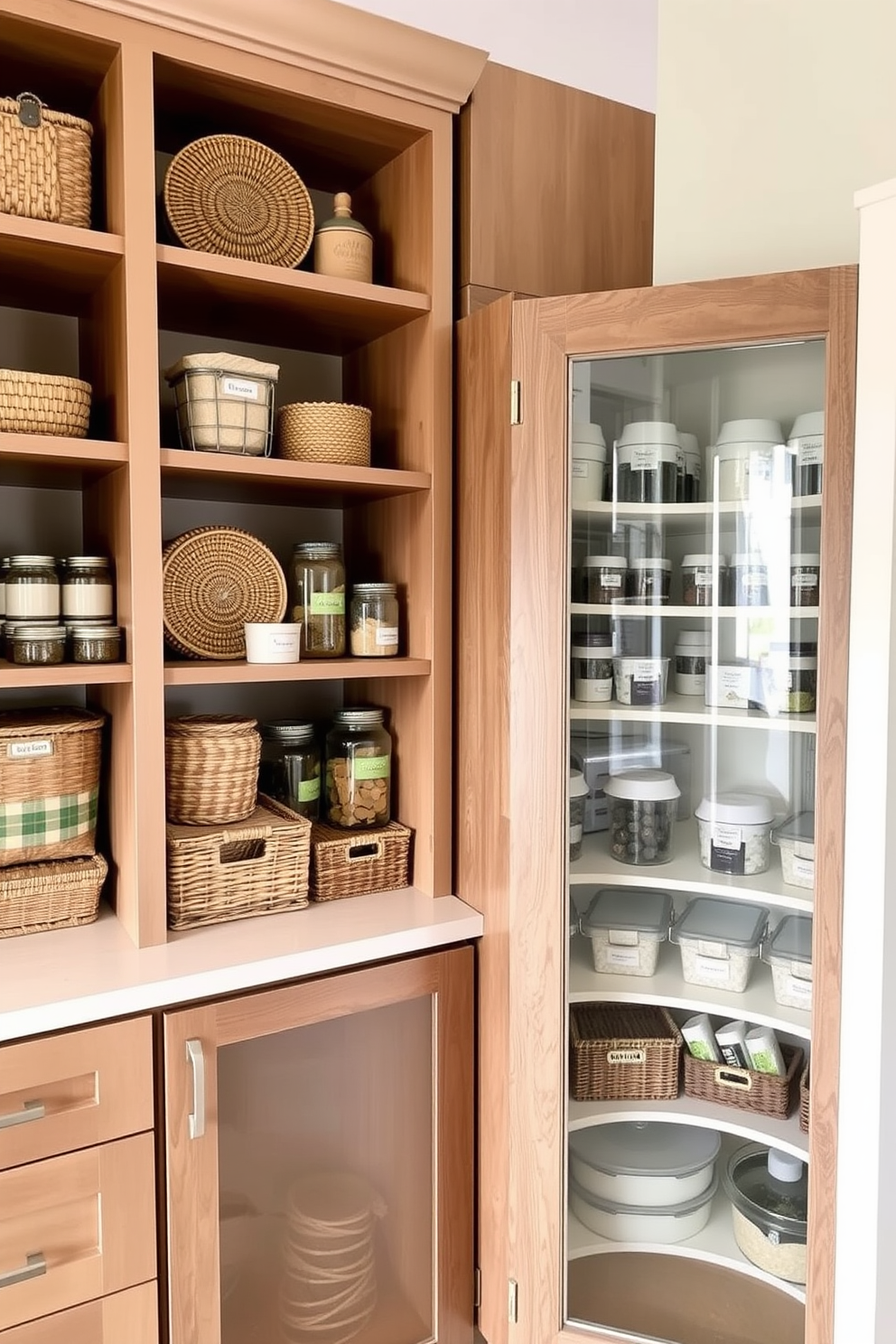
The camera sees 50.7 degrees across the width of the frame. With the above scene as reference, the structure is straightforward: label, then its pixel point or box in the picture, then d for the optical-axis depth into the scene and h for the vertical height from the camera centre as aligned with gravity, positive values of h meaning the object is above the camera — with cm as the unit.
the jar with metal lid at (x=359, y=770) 176 -29
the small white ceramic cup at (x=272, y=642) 154 -4
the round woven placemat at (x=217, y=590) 155 +4
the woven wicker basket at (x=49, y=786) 145 -27
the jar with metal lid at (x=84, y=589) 147 +4
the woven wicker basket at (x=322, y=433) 161 +31
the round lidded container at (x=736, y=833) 151 -35
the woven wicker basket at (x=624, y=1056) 161 -76
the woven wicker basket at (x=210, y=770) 157 -26
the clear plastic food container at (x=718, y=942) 156 -55
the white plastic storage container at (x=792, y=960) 142 -54
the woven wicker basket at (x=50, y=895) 146 -44
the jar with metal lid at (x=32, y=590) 145 +4
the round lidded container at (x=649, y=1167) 163 -96
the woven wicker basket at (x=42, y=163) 134 +66
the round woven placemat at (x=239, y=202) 149 +67
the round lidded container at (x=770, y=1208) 149 -97
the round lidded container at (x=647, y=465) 150 +24
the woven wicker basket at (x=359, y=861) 167 -44
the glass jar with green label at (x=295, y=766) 178 -28
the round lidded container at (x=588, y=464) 149 +24
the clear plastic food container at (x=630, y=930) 161 -54
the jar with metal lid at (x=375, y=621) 168 -1
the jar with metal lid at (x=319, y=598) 167 +3
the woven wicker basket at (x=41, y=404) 137 +31
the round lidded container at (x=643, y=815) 158 -34
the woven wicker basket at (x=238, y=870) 153 -42
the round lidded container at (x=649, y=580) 153 +6
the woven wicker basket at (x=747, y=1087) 150 -78
